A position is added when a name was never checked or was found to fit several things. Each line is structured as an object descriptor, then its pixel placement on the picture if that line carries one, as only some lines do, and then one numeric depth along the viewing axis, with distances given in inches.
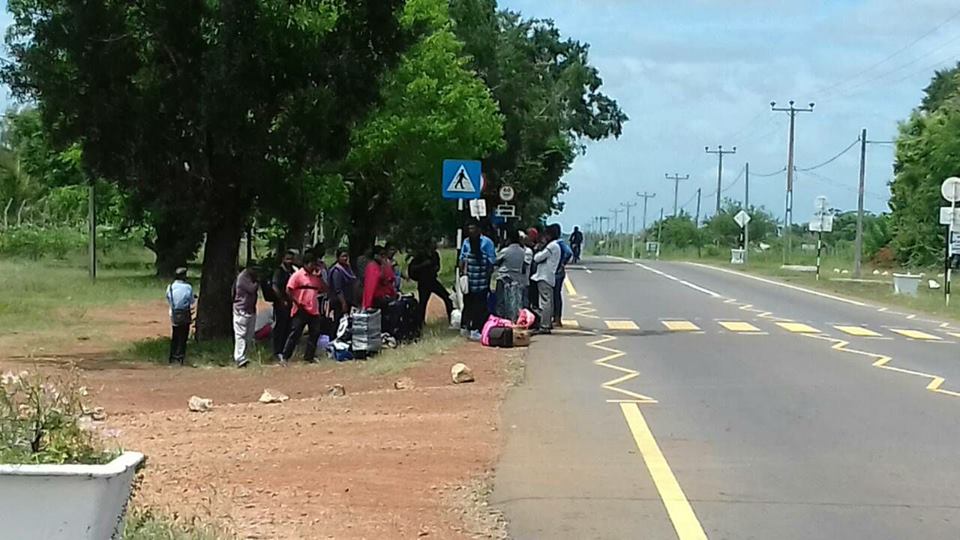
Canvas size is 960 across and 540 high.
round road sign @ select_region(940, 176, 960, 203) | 1408.7
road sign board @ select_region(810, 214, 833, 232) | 2118.6
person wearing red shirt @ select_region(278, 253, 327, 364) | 768.3
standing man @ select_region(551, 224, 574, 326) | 890.7
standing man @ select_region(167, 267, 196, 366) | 803.4
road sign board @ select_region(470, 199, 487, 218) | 1040.7
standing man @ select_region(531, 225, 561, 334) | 869.8
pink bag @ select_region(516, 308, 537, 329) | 853.8
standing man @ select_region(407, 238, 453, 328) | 907.4
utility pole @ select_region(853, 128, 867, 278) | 2306.8
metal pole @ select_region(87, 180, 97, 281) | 1658.5
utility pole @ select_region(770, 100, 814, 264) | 2795.3
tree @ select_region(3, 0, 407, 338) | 820.6
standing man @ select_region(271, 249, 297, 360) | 781.9
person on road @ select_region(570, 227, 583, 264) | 1452.5
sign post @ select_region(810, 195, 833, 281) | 2117.1
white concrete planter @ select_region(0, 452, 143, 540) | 211.0
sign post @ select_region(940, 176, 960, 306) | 1400.1
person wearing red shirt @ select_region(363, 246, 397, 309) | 824.9
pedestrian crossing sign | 874.8
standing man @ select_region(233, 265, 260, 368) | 773.9
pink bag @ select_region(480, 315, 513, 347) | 794.2
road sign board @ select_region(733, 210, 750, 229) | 2780.0
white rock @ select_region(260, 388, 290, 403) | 578.6
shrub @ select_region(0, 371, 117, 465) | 229.5
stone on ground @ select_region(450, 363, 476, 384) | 620.1
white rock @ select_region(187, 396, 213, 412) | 548.3
